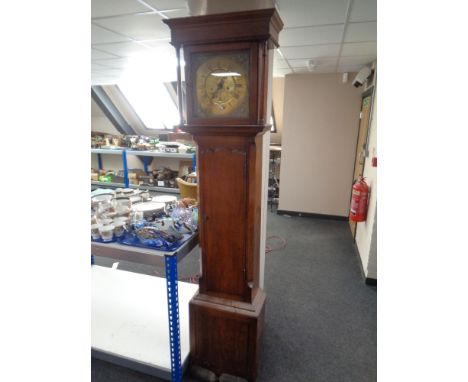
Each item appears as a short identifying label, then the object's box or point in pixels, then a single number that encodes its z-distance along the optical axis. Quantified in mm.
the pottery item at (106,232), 1481
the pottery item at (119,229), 1533
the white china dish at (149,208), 1760
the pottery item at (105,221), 1552
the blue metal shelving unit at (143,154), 5086
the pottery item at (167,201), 1938
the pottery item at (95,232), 1518
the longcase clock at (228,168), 1139
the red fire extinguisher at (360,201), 2764
